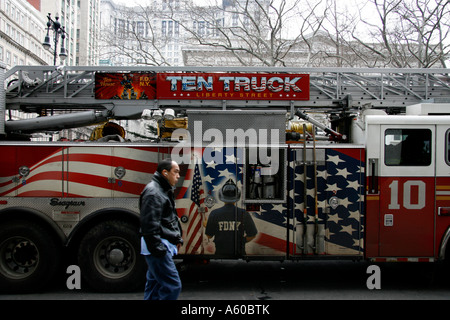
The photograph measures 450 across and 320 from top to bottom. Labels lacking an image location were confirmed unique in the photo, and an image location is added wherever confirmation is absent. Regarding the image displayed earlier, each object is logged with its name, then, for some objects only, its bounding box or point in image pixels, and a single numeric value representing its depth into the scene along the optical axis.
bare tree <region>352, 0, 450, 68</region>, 15.73
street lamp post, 18.52
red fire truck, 6.17
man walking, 4.21
